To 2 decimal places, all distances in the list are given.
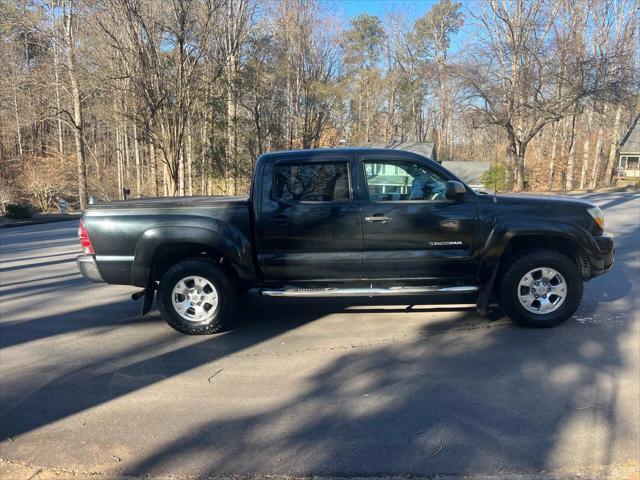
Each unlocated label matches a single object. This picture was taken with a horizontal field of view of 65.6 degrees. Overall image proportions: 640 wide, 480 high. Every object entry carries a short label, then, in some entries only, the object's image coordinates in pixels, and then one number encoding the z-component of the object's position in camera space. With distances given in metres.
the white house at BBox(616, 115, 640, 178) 42.75
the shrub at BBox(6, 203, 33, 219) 19.81
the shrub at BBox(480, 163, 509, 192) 31.71
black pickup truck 5.16
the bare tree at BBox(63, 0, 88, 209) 24.61
